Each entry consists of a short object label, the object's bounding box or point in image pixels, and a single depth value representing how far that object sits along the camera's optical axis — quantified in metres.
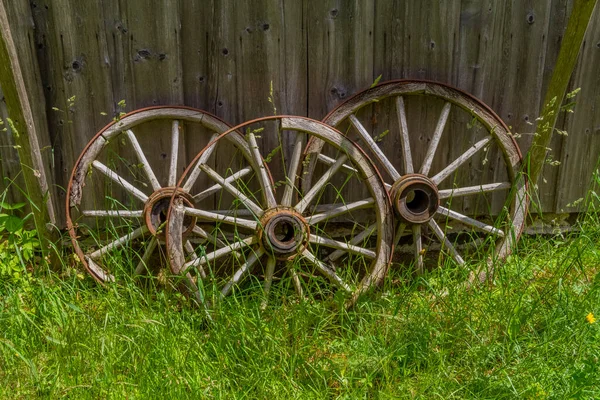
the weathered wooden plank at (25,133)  2.49
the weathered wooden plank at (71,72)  2.90
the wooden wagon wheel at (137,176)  2.91
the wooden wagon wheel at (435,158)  3.02
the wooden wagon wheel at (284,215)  2.69
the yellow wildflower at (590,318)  2.11
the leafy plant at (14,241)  2.87
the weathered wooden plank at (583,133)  3.25
